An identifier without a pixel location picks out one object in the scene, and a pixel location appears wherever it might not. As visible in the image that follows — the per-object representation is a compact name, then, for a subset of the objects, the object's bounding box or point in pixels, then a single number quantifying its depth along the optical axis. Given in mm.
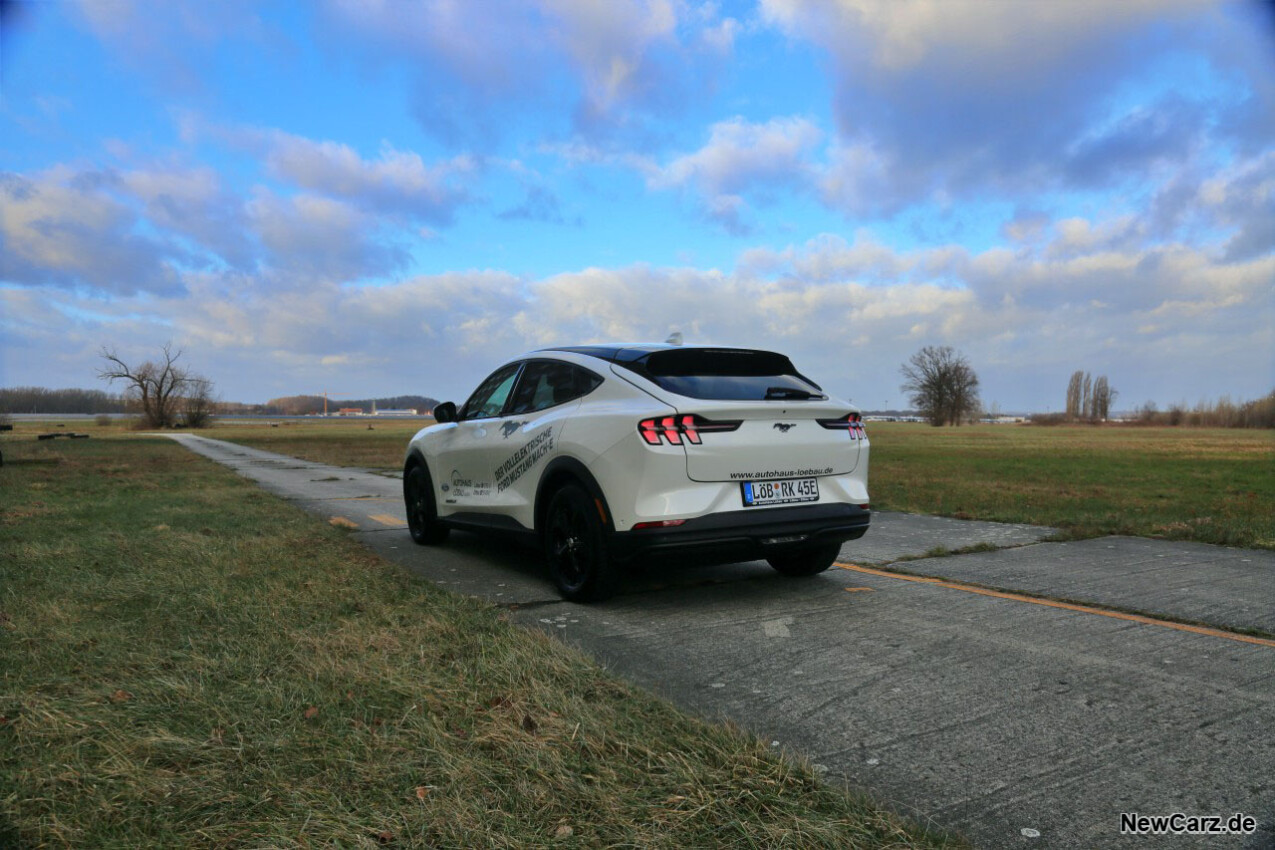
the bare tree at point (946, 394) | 104562
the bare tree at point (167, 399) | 93625
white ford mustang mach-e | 4691
